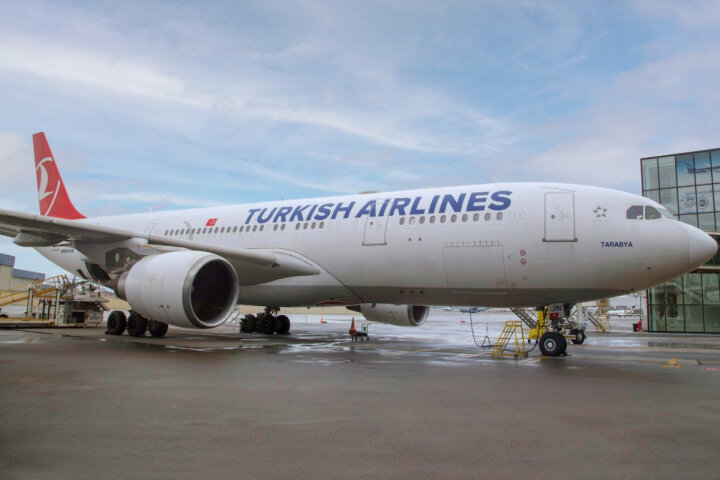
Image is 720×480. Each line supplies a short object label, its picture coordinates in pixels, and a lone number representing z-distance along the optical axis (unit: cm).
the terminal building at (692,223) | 2781
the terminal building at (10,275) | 4738
